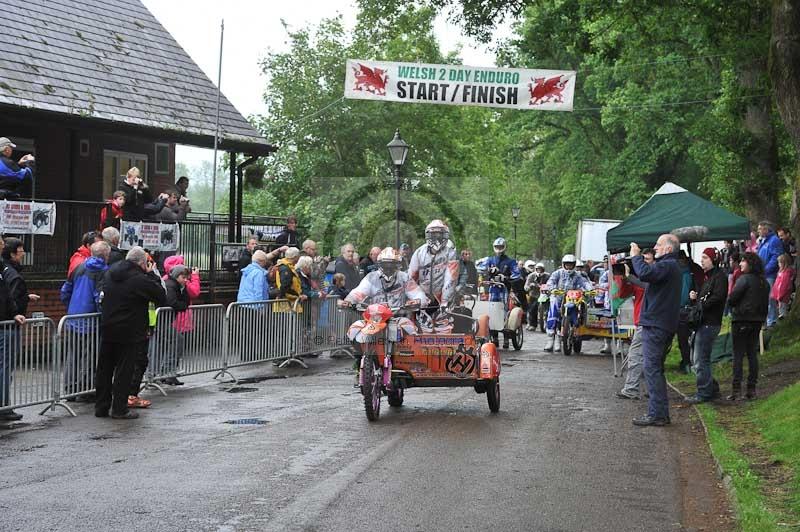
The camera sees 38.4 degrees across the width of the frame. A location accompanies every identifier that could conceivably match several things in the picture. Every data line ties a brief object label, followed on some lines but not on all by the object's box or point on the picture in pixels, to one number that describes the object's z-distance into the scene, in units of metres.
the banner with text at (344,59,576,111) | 21.80
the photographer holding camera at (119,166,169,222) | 20.72
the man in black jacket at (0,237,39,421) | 12.61
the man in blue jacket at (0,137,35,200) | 18.58
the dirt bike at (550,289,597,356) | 23.34
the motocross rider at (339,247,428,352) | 13.49
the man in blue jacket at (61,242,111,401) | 13.71
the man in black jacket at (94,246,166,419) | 13.09
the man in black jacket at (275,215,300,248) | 26.46
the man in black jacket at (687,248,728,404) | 14.59
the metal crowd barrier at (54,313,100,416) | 13.52
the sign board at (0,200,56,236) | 19.17
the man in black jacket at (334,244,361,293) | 22.89
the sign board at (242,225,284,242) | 29.62
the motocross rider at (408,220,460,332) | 14.43
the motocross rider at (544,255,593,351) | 24.12
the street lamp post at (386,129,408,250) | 25.78
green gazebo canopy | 20.47
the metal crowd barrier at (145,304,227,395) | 15.63
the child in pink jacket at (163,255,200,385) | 16.03
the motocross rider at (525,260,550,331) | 34.34
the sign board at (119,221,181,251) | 21.47
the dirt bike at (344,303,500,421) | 12.88
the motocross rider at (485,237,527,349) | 24.81
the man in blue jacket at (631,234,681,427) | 12.64
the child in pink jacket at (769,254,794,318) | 22.45
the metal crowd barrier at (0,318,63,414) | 12.61
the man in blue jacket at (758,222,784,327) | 23.44
